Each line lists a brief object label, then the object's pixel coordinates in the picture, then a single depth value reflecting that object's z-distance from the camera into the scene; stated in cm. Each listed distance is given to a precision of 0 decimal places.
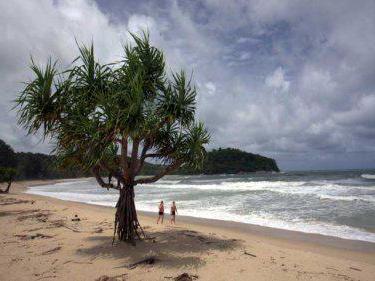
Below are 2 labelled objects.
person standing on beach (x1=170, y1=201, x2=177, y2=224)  1462
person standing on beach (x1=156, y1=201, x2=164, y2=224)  1459
